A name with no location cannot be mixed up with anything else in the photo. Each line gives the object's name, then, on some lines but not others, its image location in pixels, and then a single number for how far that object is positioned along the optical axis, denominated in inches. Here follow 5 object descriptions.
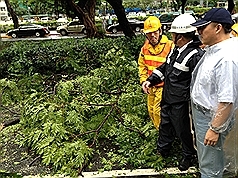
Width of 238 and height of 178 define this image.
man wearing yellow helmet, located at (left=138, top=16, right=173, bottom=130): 136.6
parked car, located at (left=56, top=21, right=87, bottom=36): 947.6
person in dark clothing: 115.1
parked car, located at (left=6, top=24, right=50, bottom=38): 931.3
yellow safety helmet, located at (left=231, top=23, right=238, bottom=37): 132.6
